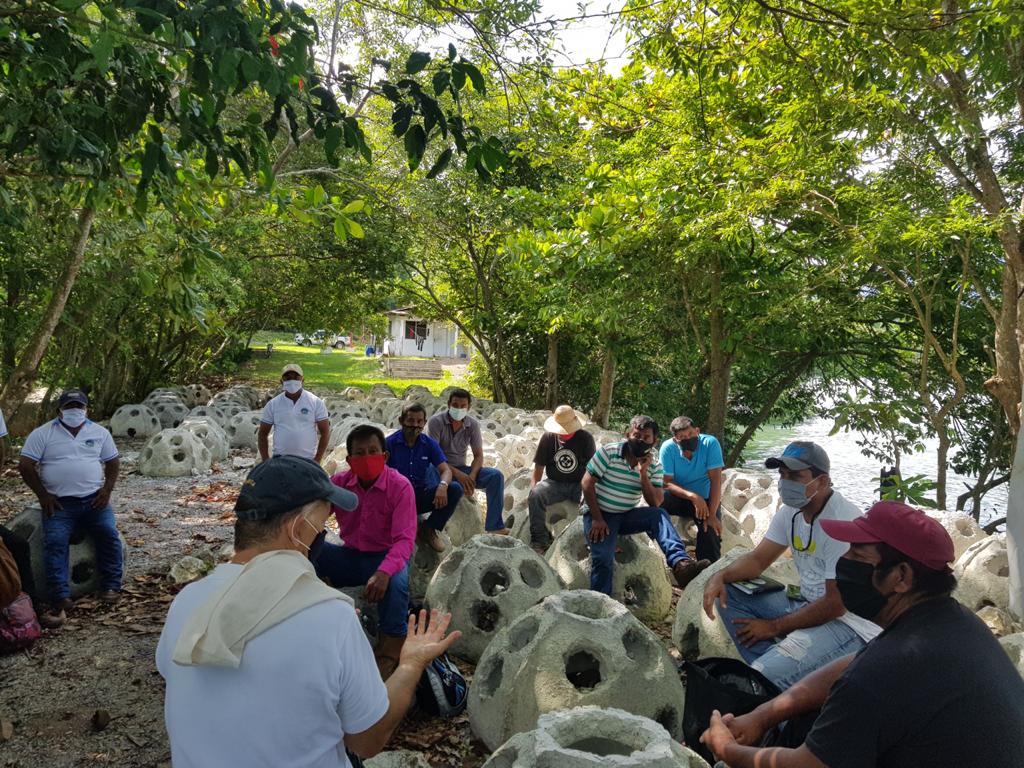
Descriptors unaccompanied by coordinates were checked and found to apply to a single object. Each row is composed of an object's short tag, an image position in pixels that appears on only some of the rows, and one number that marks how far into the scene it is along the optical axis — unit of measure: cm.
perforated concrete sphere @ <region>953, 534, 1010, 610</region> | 607
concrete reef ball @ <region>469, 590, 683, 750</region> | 389
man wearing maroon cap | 213
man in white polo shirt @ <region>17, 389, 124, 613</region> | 572
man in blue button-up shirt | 646
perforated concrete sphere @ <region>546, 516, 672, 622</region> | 619
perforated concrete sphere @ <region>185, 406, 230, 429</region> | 1542
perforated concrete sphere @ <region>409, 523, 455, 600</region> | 620
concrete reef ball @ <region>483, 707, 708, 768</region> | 267
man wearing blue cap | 368
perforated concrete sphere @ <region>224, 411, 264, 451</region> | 1466
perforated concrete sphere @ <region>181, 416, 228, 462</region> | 1302
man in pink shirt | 469
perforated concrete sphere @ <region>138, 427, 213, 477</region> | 1157
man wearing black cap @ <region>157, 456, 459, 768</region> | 191
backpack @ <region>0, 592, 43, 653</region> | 499
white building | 4825
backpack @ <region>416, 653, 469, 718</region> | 431
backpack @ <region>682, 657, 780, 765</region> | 323
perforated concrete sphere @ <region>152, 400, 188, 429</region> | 1652
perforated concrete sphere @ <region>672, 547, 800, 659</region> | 479
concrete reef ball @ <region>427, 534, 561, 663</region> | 530
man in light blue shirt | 696
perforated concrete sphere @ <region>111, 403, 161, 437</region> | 1498
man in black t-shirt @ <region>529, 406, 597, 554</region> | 728
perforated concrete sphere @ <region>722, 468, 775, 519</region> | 900
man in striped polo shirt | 594
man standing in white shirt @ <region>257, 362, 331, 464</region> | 737
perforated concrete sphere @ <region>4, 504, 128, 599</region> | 593
